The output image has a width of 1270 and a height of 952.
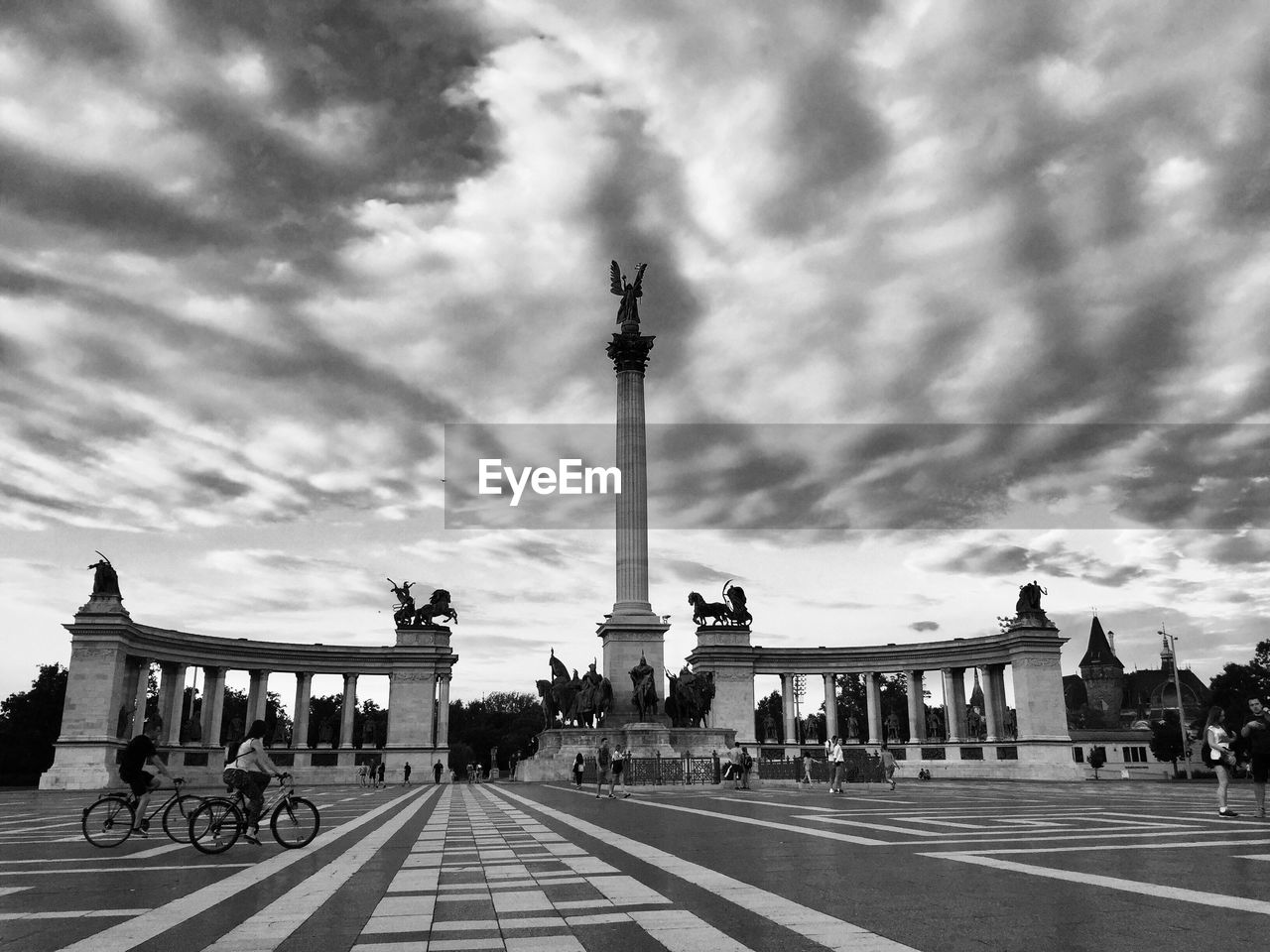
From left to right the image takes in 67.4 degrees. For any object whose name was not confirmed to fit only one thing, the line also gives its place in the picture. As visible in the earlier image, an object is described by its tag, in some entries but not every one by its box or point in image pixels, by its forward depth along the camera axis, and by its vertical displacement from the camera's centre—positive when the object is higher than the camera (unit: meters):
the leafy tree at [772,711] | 156.25 +0.47
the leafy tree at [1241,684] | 91.61 +2.64
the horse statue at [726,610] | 93.88 +10.08
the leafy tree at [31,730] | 81.00 -0.92
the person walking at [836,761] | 34.50 -1.71
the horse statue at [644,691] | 57.44 +1.38
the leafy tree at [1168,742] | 98.97 -3.17
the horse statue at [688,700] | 62.66 +0.92
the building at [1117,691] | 175.38 +3.77
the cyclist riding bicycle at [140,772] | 17.09 -0.93
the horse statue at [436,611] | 91.00 +9.80
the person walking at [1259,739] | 18.73 -0.54
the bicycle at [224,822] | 15.47 -1.68
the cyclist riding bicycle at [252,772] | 16.00 -0.88
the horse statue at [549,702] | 64.75 +0.85
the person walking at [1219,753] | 19.33 -0.83
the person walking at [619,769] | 34.59 -2.03
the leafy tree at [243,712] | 116.54 +0.72
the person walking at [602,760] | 34.97 -1.64
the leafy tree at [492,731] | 145.62 -2.37
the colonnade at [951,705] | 88.62 +0.71
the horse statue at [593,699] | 58.59 +0.96
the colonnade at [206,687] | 67.94 +2.47
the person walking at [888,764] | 37.34 -2.04
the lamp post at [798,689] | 110.72 +2.86
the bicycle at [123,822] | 17.22 -2.00
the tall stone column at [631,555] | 61.38 +10.31
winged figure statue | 70.56 +30.39
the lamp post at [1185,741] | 73.12 -2.37
